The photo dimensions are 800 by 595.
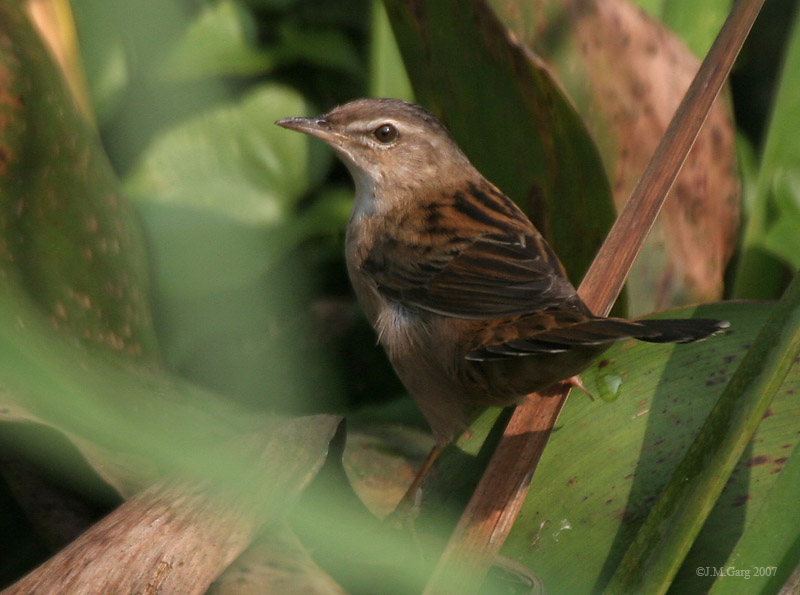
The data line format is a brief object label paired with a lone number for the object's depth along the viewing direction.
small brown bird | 3.36
